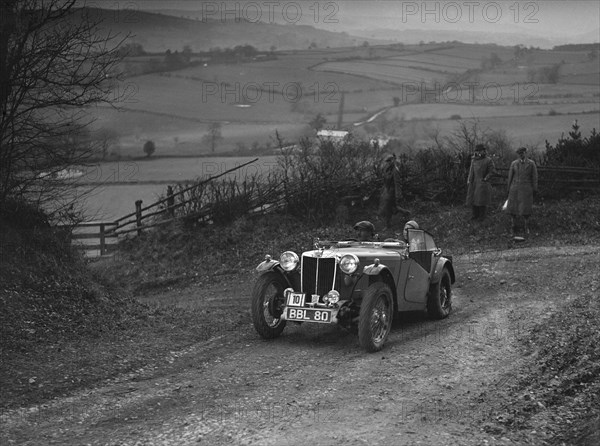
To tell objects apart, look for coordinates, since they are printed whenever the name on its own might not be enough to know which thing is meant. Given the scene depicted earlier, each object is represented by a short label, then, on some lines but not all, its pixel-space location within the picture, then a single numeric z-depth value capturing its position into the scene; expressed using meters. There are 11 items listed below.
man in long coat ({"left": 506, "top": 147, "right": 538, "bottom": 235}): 20.84
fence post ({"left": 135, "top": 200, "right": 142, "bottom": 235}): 26.48
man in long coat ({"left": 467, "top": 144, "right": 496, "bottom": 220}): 21.66
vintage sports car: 11.37
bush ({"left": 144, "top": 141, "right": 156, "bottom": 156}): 48.88
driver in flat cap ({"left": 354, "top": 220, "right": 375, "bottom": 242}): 13.36
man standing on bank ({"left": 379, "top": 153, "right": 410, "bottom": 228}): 21.81
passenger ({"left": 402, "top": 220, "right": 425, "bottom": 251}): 13.25
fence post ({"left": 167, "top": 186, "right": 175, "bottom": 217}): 25.50
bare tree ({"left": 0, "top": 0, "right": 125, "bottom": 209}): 12.79
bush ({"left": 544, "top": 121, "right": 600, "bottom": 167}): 25.38
